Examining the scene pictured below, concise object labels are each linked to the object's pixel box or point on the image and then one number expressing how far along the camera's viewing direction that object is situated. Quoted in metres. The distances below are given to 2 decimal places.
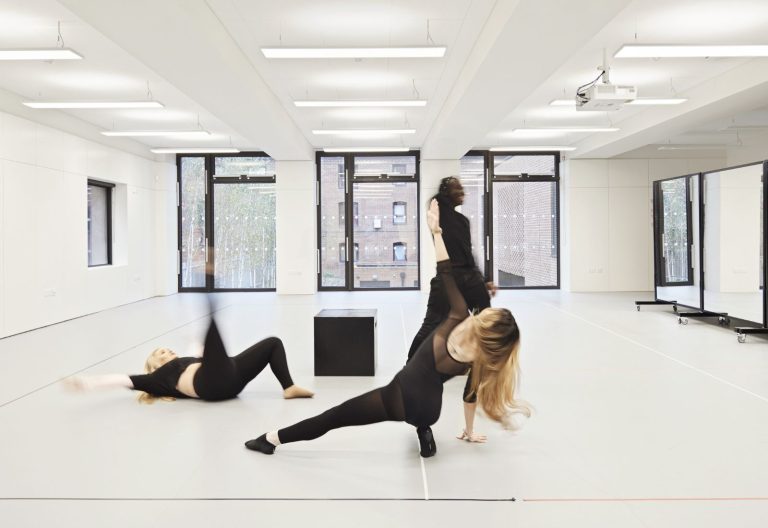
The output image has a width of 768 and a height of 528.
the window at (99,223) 10.20
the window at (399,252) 13.53
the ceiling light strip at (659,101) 7.45
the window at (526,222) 13.55
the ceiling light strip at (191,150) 11.42
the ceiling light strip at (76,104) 7.35
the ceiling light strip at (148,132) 9.29
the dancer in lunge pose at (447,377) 2.62
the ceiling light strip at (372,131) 9.62
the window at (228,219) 13.30
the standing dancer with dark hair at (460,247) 4.00
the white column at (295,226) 12.60
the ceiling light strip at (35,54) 5.30
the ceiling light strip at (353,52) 5.35
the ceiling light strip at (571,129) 9.76
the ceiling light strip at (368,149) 12.19
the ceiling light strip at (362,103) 7.33
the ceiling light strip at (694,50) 5.38
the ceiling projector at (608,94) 6.41
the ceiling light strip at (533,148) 12.19
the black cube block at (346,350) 4.94
